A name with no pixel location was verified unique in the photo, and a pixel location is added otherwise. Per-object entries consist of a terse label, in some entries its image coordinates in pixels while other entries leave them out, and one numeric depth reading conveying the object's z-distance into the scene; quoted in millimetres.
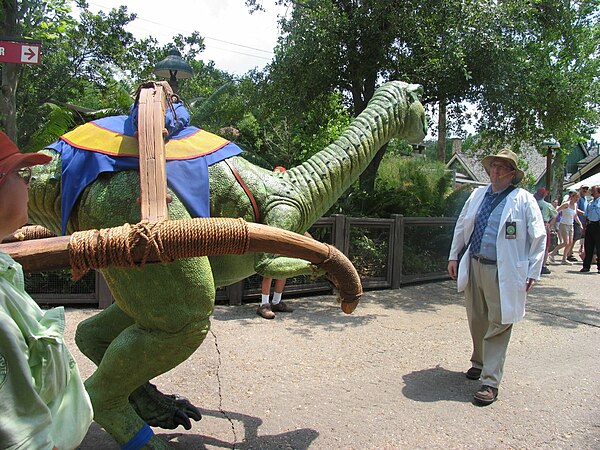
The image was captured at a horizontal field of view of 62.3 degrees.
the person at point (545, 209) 9430
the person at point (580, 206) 12375
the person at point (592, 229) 10125
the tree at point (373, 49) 7602
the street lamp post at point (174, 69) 7430
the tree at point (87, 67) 12914
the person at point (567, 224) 11242
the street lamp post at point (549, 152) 10864
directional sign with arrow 3775
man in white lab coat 3637
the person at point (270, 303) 5759
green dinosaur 2094
